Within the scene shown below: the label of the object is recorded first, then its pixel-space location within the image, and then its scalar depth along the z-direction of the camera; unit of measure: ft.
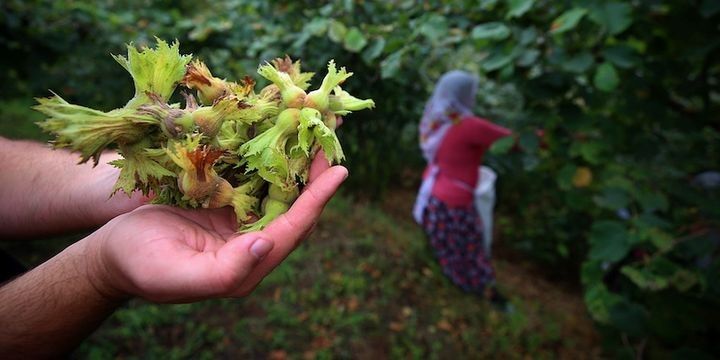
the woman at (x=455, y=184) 11.12
